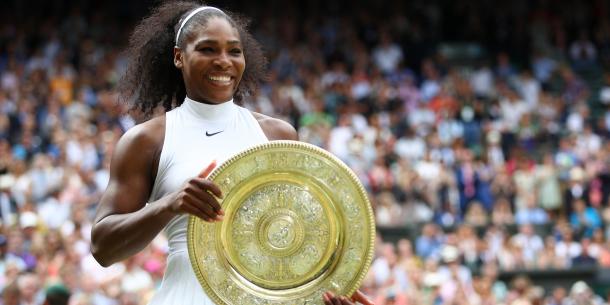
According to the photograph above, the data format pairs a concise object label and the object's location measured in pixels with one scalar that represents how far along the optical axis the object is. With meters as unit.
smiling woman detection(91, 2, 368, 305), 6.50
